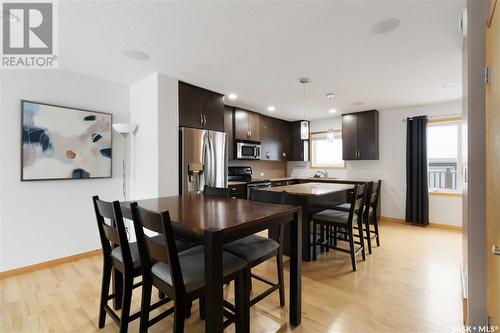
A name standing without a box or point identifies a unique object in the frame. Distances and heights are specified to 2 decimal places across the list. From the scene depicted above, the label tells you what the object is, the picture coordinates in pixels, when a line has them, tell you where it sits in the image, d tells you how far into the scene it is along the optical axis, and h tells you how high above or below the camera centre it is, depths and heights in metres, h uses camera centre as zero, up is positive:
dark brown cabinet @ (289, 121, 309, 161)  6.11 +0.56
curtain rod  4.38 +0.97
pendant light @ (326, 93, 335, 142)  3.89 +0.56
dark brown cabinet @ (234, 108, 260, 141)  4.77 +0.89
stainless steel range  4.72 -0.19
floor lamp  3.12 +0.51
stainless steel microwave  4.77 +0.36
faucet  5.95 -0.17
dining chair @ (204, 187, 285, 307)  1.60 -0.60
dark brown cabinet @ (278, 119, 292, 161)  6.07 +0.73
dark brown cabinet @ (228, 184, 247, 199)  4.30 -0.44
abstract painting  2.68 +0.32
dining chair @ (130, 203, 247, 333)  1.21 -0.60
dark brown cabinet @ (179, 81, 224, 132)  3.36 +0.91
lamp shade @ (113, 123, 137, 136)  3.12 +0.54
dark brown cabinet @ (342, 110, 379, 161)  5.03 +0.68
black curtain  4.54 -0.12
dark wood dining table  1.16 -0.32
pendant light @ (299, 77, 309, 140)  3.73 +0.60
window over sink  5.85 +0.39
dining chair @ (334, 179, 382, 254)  3.14 -0.56
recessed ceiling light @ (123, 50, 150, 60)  2.48 +1.22
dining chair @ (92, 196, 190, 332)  1.49 -0.62
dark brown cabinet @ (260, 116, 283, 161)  5.48 +0.67
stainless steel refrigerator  3.30 +0.12
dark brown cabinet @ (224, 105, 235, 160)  4.59 +0.81
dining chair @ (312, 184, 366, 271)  2.69 -0.62
